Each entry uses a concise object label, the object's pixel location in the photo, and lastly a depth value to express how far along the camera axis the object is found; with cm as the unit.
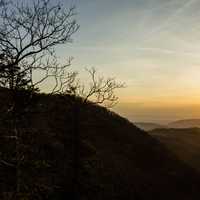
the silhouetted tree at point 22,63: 1444
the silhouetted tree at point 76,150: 2519
